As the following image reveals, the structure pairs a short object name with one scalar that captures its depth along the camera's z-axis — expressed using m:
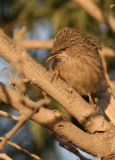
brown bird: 8.16
